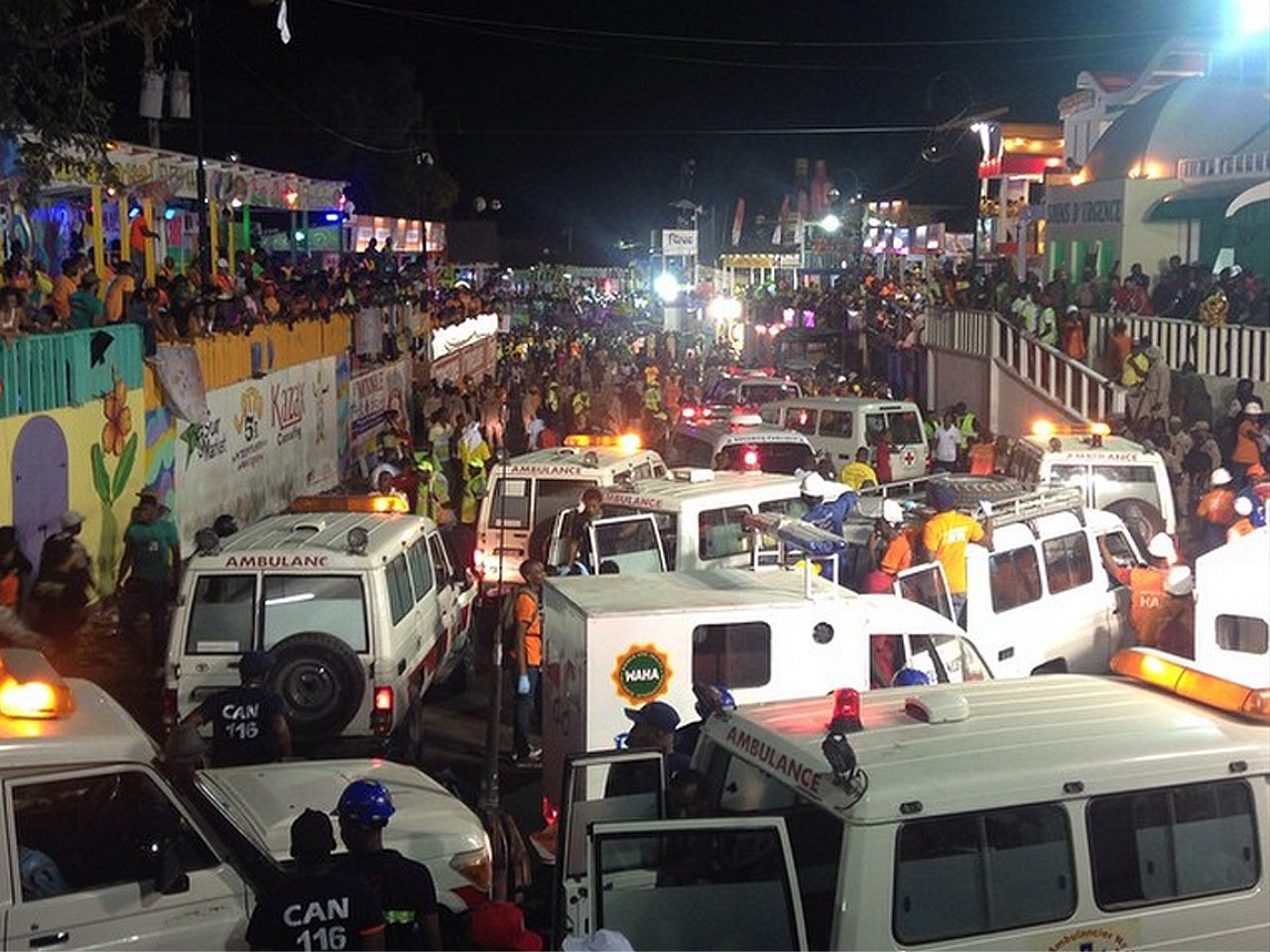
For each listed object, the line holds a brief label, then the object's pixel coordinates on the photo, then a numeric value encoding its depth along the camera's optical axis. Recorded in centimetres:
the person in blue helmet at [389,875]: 618
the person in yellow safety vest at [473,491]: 2058
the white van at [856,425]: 2242
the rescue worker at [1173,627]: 1229
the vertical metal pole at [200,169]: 2428
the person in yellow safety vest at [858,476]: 1816
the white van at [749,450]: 1888
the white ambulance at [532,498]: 1597
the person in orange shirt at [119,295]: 1731
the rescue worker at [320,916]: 570
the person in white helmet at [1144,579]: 1296
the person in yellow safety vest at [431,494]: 1927
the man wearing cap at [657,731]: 774
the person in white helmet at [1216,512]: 1598
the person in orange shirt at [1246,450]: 1980
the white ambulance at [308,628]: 1044
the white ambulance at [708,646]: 918
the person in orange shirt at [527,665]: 1171
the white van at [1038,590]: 1229
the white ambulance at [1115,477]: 1689
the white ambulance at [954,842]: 564
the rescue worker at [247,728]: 922
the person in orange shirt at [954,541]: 1229
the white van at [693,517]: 1401
